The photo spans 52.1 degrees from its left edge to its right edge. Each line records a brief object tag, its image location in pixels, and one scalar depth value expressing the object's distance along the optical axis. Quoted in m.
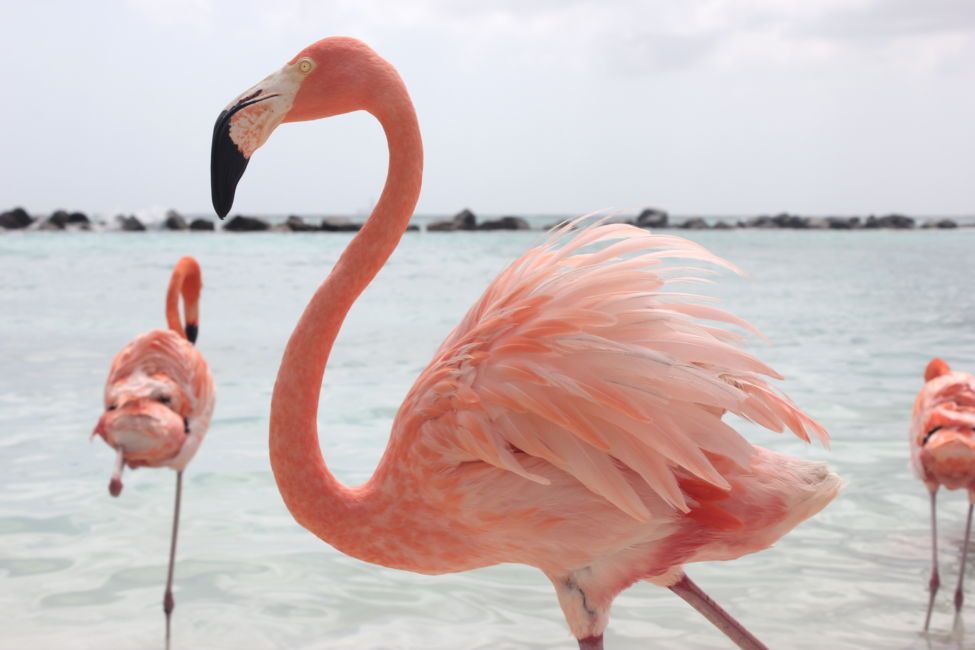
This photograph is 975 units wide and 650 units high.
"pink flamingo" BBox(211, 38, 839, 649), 2.13
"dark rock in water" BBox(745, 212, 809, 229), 62.34
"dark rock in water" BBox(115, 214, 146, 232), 45.50
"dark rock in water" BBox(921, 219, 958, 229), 63.69
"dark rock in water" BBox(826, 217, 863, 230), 62.19
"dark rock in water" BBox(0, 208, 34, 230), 41.62
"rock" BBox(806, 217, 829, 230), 62.09
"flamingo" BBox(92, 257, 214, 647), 4.36
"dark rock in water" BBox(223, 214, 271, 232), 45.44
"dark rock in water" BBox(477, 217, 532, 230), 51.62
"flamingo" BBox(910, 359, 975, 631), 4.20
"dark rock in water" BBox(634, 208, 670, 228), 51.72
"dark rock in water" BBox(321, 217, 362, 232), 47.91
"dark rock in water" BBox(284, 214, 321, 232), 45.84
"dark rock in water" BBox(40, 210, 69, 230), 43.82
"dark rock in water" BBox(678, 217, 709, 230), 58.41
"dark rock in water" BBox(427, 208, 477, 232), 50.28
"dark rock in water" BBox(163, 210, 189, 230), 46.41
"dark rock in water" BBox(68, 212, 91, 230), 46.06
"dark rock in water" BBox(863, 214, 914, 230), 62.22
